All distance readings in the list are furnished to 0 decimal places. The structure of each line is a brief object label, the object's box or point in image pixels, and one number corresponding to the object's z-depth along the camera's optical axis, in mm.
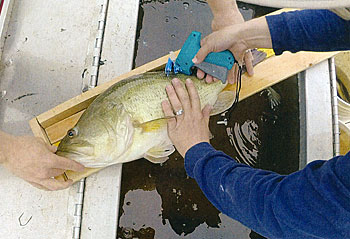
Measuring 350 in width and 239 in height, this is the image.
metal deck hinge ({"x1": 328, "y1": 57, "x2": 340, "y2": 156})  848
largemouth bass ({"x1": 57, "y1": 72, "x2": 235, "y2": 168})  710
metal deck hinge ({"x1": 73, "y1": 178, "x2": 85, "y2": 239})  742
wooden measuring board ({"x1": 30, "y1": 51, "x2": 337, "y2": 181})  769
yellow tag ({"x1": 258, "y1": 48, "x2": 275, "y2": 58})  879
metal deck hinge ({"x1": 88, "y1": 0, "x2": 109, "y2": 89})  849
